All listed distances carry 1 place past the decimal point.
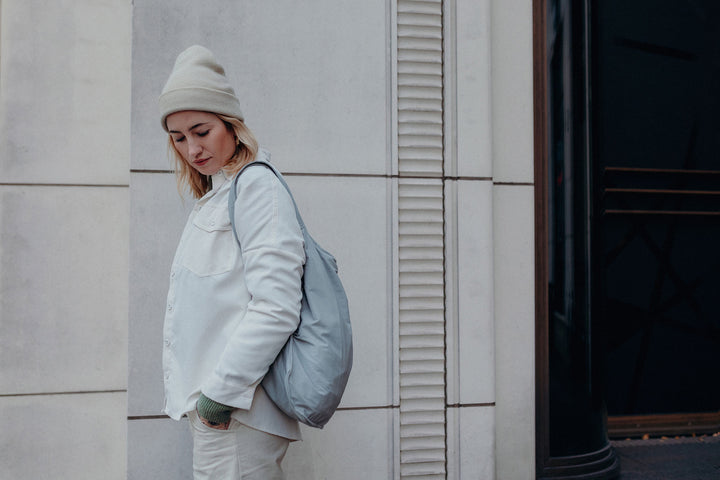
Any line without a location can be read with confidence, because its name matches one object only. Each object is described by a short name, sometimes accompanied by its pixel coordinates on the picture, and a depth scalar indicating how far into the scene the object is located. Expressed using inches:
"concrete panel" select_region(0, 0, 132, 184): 125.0
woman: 66.9
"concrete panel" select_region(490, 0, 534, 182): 137.6
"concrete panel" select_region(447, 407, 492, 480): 130.1
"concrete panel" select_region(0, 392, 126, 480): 123.3
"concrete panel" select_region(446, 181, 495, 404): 130.6
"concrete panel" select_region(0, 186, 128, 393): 123.9
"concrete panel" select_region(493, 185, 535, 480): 135.5
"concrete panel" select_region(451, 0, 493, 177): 132.0
